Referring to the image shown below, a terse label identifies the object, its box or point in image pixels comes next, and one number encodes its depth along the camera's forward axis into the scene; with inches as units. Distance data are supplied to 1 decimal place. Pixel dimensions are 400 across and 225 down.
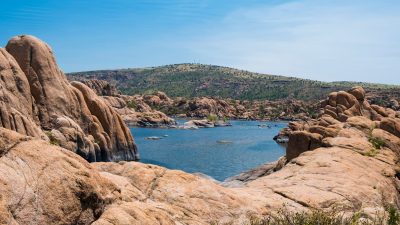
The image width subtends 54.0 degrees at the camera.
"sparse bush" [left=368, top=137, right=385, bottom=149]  1646.8
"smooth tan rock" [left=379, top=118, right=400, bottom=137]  1895.9
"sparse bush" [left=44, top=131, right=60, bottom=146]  1914.4
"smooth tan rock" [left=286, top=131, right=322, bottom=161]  1790.1
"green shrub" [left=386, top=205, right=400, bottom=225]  658.6
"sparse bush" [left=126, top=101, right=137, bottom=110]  7465.6
